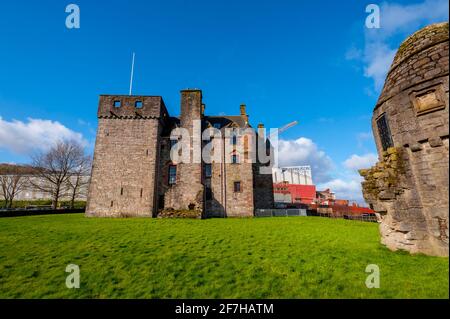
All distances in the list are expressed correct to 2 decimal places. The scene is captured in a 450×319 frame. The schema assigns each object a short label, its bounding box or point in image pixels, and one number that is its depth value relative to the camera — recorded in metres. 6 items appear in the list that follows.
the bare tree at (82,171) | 38.58
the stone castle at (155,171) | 24.27
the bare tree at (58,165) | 36.66
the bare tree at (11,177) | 42.22
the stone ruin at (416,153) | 7.14
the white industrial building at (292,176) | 85.50
